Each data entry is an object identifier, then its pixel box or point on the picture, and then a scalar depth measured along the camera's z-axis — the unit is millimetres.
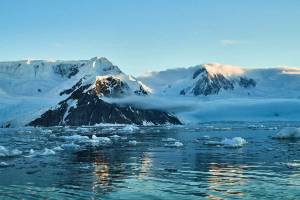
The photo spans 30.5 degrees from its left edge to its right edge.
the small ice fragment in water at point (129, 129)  139238
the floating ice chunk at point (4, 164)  45594
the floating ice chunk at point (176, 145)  71481
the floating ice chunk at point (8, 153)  54238
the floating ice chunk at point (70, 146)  67250
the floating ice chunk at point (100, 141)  78812
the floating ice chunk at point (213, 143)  72694
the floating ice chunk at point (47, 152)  55925
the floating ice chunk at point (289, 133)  87812
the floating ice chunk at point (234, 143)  67562
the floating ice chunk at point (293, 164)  44250
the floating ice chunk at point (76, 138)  84744
